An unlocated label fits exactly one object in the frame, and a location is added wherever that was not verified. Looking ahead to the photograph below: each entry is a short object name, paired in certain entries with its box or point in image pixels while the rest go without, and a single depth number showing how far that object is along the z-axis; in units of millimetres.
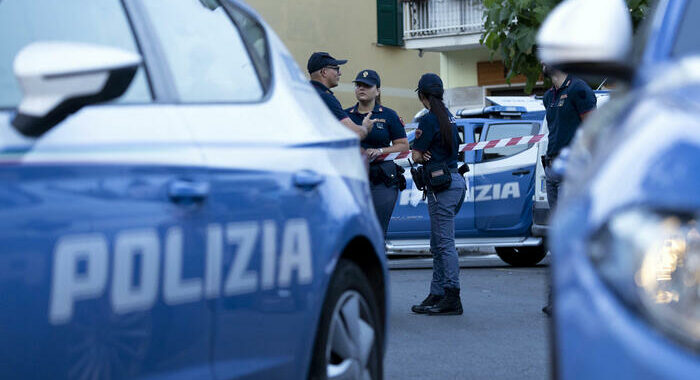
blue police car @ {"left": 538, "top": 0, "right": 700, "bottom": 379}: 3475
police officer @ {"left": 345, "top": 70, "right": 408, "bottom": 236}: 14489
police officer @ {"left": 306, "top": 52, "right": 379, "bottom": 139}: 14064
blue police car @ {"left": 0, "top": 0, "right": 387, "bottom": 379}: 4453
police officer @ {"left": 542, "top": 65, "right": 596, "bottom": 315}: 14588
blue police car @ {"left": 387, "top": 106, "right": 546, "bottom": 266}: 23417
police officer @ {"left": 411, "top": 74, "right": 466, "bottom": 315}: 15620
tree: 27620
